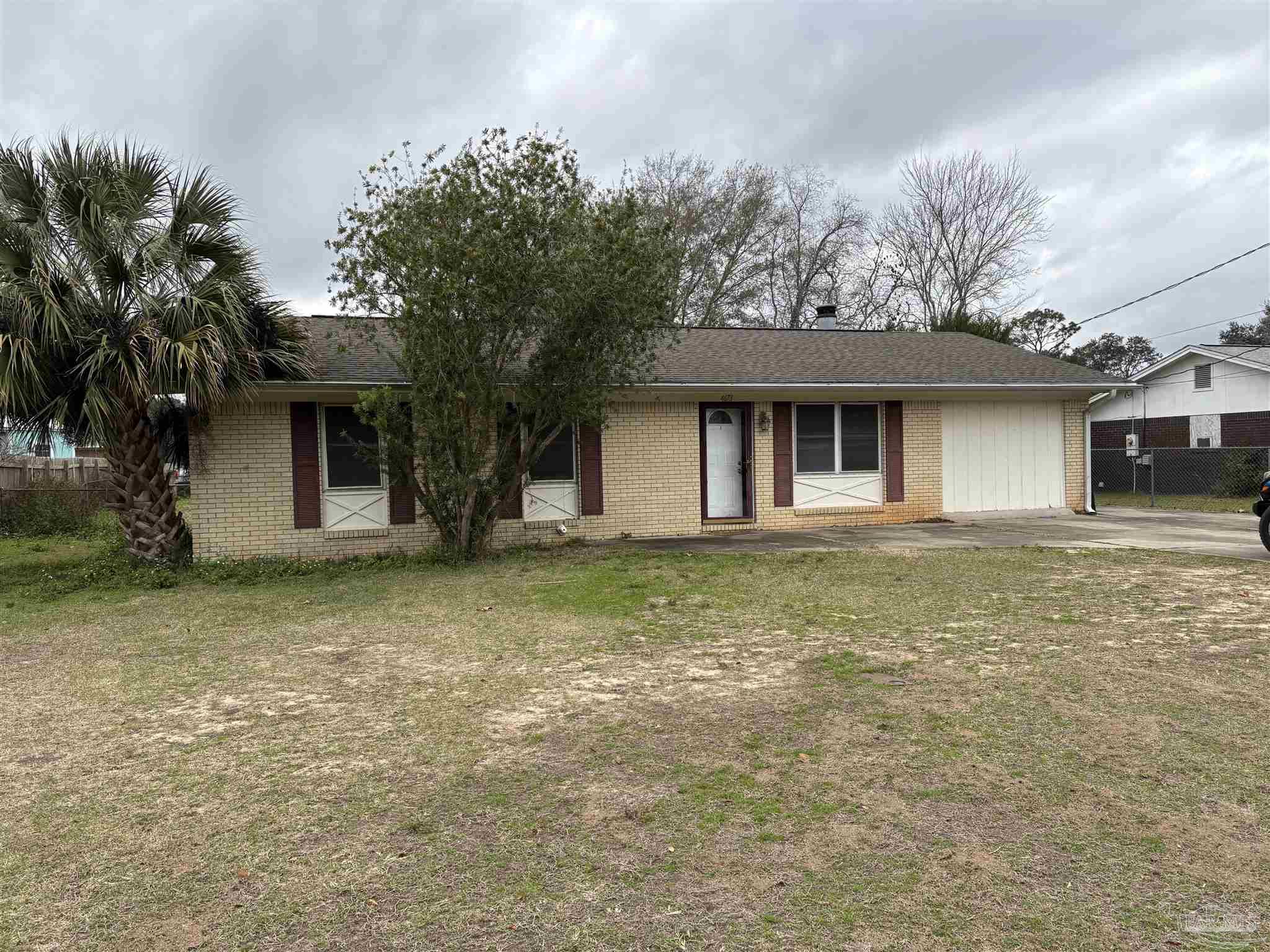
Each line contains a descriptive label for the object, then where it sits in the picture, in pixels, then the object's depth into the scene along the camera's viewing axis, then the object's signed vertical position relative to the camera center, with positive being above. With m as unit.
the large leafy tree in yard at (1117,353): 49.00 +6.50
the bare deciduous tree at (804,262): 32.25 +7.98
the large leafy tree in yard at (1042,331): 39.91 +6.41
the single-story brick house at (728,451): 11.59 +0.39
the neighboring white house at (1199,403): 24.81 +1.95
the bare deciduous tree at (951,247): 32.22 +8.43
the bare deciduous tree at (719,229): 29.53 +8.56
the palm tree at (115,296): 9.34 +2.11
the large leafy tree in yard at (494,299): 9.52 +2.03
